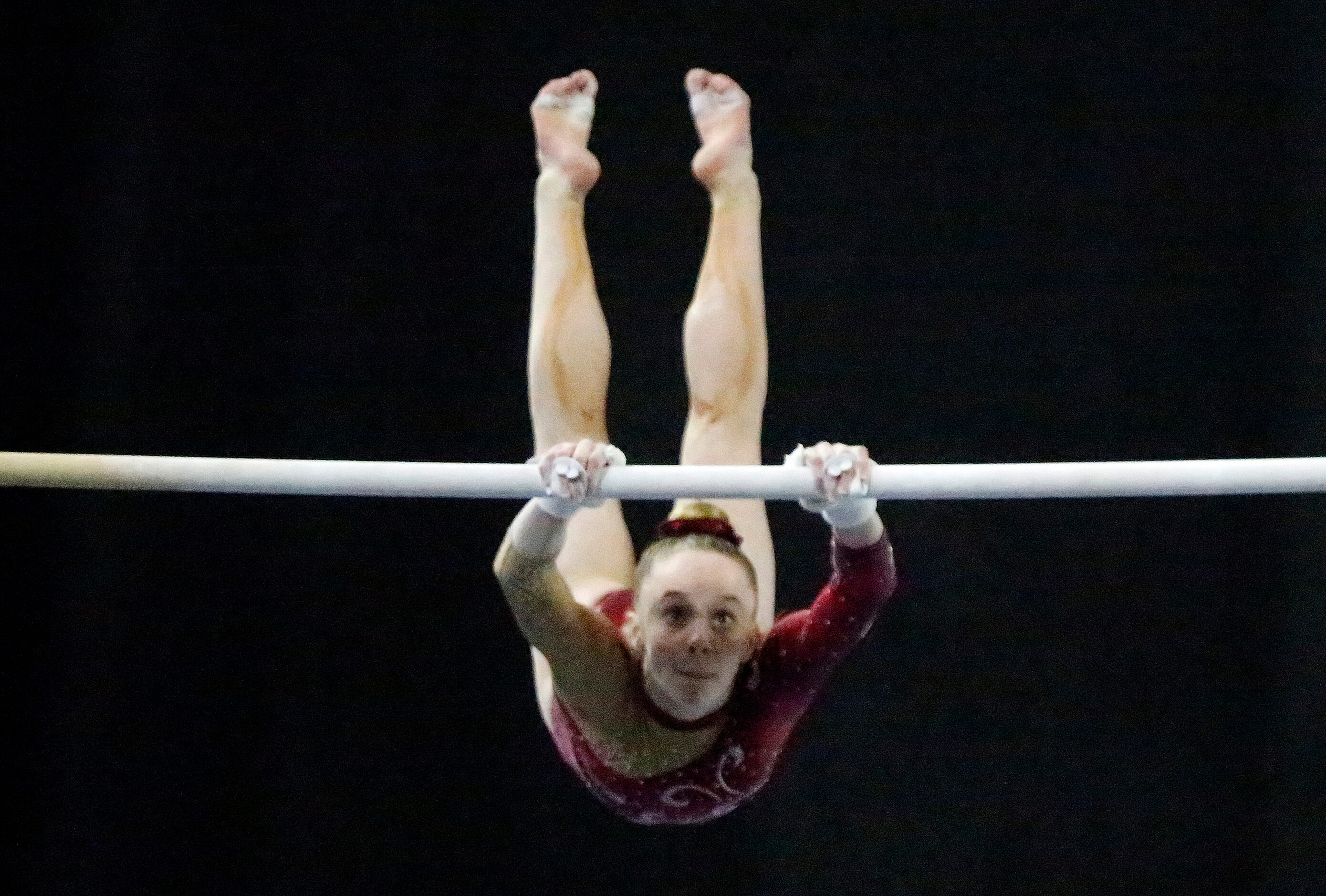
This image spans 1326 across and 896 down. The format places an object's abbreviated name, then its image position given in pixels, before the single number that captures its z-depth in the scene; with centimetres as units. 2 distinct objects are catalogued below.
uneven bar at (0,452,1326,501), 1568
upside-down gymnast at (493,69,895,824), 1581
